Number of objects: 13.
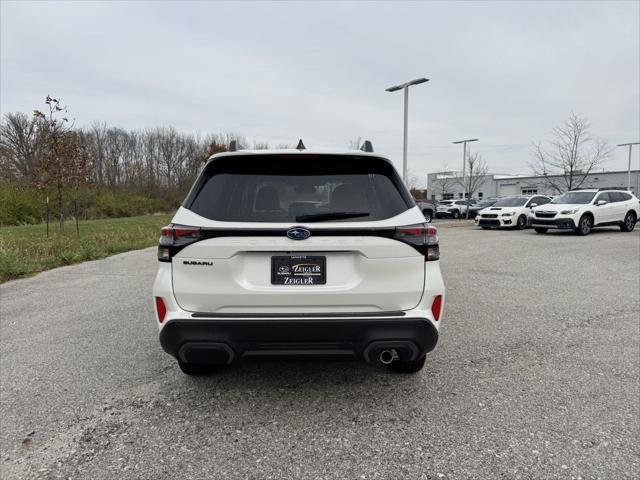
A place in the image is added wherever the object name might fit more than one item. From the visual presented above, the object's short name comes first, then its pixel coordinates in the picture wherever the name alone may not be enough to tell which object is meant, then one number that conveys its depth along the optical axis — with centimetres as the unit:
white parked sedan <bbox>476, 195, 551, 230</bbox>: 1925
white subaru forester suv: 256
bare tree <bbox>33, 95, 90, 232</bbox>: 1603
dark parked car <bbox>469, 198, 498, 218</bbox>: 3478
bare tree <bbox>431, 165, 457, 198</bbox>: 6626
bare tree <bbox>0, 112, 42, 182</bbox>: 2794
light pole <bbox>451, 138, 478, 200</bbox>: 3041
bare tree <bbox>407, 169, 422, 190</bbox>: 5794
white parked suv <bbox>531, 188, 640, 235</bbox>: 1528
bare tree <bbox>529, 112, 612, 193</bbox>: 2764
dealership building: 5381
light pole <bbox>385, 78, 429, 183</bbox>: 1942
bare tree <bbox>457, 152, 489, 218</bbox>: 3377
